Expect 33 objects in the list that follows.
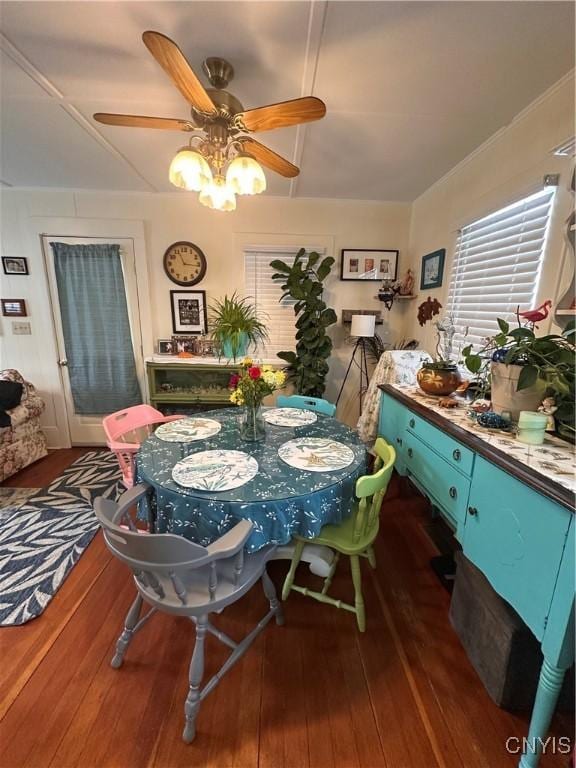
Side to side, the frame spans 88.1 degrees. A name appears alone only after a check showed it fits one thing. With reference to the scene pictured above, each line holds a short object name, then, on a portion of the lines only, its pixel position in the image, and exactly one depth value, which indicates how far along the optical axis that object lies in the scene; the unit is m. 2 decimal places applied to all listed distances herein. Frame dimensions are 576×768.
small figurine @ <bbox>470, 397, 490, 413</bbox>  1.46
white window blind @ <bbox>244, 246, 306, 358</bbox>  3.02
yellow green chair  1.24
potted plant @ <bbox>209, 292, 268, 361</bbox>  2.90
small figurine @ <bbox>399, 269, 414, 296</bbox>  2.92
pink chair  1.70
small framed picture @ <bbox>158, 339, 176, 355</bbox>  3.07
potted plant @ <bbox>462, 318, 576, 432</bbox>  1.15
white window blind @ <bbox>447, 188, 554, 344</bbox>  1.54
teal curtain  2.92
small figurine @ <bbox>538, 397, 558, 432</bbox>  1.18
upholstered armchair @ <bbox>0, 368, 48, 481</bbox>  2.56
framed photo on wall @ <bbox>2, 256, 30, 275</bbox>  2.86
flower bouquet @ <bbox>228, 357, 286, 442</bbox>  1.60
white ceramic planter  1.24
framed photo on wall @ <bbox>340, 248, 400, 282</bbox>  3.03
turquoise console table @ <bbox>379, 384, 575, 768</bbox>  0.85
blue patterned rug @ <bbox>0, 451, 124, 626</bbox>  1.55
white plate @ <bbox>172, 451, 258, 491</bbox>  1.21
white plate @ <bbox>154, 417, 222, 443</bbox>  1.63
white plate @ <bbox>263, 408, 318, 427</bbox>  1.86
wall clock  2.95
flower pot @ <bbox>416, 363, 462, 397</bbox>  1.71
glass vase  1.62
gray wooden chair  0.92
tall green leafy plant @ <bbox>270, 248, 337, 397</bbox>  2.78
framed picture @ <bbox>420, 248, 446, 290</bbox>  2.45
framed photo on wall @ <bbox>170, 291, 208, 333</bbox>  3.05
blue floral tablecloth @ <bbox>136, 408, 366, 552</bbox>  1.13
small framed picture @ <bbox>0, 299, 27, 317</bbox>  2.93
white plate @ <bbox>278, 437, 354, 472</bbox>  1.36
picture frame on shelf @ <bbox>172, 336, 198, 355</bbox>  3.05
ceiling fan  1.14
